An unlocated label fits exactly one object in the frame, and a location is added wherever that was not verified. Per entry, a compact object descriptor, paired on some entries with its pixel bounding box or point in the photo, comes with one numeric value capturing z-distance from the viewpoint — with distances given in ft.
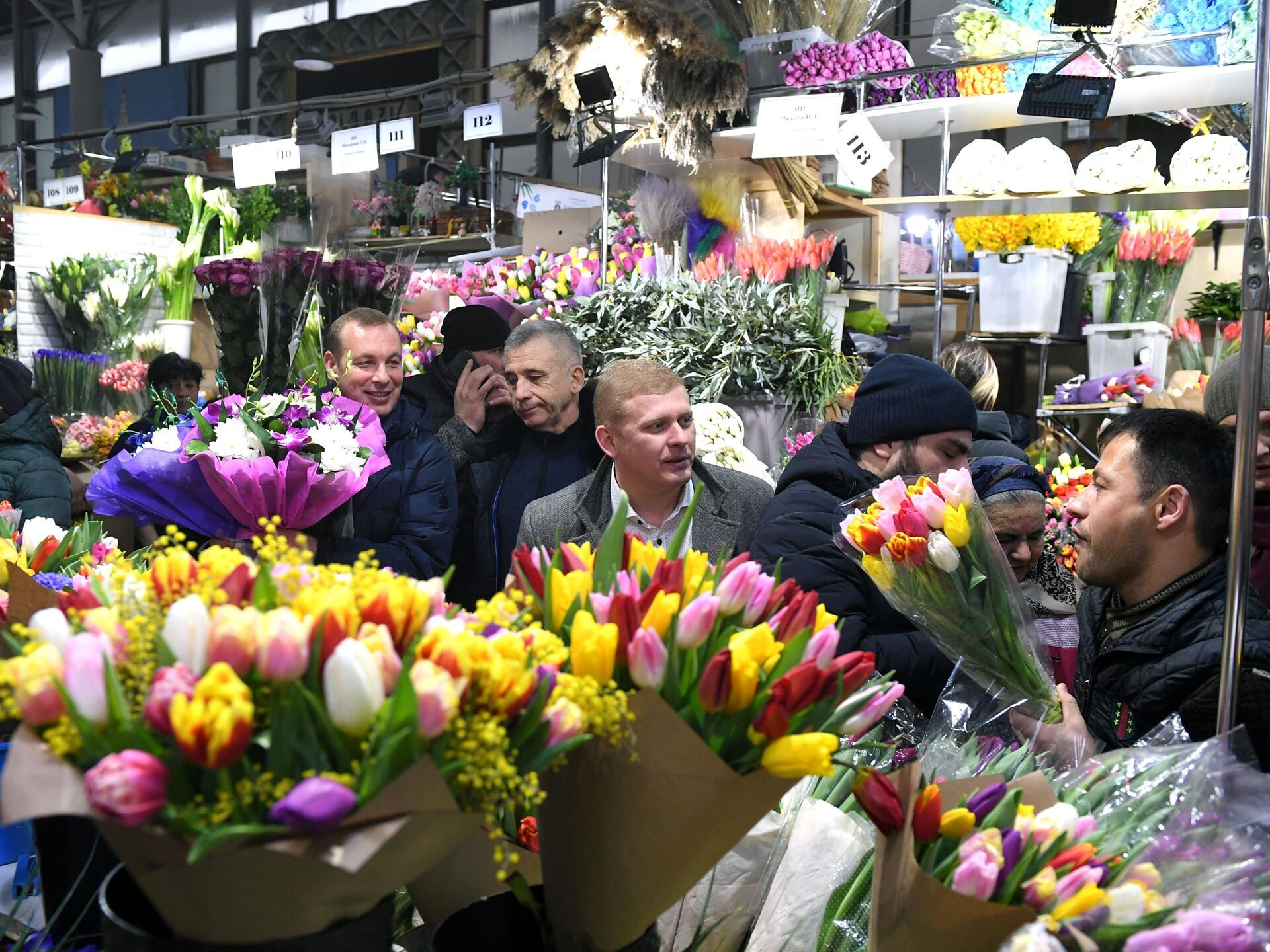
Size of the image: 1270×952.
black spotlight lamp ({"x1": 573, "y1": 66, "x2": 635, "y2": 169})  12.45
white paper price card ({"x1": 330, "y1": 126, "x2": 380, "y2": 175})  14.76
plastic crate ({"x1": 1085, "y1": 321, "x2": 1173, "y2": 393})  14.98
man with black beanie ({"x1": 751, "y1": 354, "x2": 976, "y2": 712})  6.98
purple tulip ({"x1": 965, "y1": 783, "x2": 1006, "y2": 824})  3.53
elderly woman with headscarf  7.91
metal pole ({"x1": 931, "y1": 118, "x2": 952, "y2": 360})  13.91
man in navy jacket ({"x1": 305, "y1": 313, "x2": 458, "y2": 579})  9.03
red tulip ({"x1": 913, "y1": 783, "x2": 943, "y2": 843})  3.42
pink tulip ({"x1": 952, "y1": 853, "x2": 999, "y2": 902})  3.11
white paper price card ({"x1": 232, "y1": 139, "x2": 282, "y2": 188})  15.02
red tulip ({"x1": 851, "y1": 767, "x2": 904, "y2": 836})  3.36
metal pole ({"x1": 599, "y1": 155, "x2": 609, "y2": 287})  13.57
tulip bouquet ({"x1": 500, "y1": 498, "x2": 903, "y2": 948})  2.99
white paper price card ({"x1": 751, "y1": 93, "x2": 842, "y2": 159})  11.68
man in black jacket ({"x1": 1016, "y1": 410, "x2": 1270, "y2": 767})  5.88
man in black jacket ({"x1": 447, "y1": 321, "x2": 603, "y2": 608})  10.52
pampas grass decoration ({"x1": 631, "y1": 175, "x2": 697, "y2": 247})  14.69
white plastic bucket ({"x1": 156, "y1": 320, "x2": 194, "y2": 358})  19.21
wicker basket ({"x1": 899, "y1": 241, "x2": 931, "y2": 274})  20.48
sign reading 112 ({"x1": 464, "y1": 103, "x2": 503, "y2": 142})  15.43
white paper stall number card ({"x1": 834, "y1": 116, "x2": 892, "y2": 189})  12.09
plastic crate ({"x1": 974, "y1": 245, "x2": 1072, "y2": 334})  14.88
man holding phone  11.33
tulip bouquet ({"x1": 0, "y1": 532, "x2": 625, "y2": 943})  2.46
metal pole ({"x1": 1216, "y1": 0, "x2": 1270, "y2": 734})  4.31
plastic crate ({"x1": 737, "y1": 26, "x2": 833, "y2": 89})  13.56
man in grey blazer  8.91
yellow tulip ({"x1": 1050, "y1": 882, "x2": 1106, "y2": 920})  3.11
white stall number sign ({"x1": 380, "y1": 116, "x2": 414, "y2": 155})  15.48
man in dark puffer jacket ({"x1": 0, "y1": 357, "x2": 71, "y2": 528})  12.58
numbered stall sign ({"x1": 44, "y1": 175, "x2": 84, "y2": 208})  21.08
